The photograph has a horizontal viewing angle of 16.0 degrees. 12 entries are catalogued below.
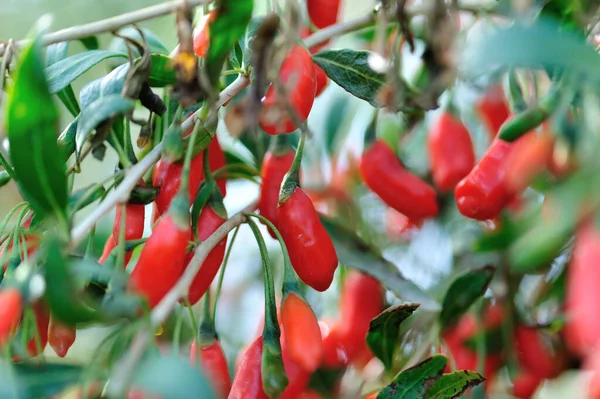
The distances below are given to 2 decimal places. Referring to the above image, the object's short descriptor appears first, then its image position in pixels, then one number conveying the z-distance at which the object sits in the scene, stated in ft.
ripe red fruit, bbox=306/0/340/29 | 1.25
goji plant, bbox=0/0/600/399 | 1.01
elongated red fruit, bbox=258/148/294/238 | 1.19
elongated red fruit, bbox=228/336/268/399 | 1.13
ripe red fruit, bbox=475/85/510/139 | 1.34
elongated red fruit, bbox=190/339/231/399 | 1.16
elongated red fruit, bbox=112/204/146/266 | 1.15
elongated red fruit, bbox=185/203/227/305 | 1.15
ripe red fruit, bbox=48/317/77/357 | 1.14
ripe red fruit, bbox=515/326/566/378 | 1.31
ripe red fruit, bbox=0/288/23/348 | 1.02
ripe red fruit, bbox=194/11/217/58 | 1.14
